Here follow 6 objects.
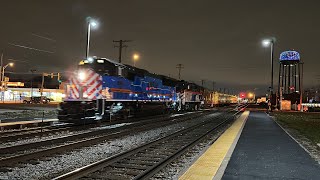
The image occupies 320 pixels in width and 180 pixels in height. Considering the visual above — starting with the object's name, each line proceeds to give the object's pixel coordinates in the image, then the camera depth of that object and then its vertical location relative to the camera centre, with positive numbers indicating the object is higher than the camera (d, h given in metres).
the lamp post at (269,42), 40.38 +7.33
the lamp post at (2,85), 58.33 +2.02
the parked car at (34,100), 64.34 -0.58
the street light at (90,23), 31.45 +7.05
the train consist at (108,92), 20.86 +0.48
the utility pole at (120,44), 44.42 +7.39
